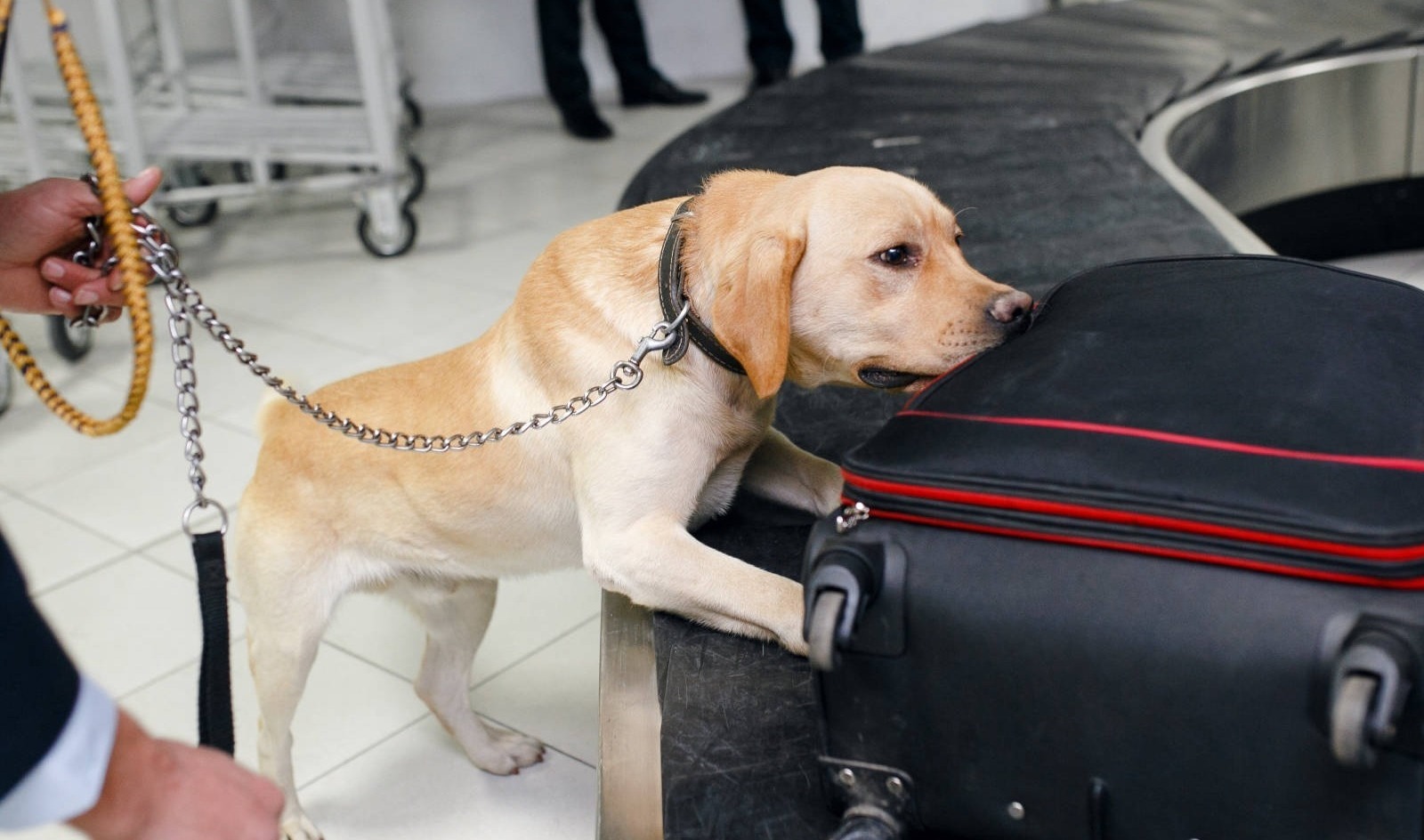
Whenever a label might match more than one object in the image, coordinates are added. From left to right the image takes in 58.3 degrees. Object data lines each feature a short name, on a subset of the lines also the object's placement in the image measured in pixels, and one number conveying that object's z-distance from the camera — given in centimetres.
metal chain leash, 116
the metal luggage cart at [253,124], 417
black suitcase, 83
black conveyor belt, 120
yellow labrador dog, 136
